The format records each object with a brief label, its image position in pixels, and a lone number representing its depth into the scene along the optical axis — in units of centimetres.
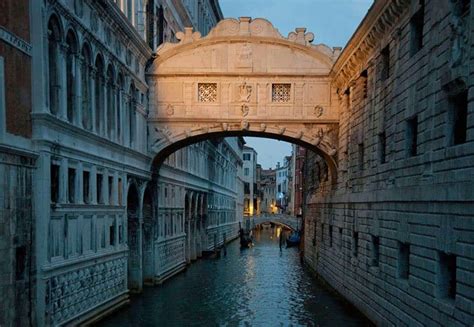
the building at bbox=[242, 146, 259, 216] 7812
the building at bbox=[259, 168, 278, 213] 10750
